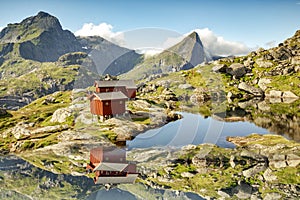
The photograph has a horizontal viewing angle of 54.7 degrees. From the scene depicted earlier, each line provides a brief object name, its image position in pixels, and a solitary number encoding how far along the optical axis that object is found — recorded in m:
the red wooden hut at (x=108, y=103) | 56.28
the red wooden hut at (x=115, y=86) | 59.09
